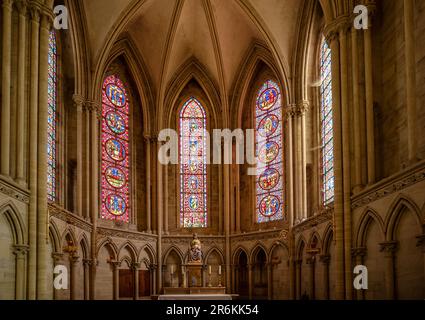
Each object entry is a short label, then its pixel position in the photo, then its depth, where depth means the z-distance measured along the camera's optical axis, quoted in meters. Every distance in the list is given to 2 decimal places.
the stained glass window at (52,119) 24.30
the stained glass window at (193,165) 31.92
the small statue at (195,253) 25.69
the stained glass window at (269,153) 29.70
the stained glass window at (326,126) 24.38
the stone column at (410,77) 15.50
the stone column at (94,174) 26.02
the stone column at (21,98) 17.48
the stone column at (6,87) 16.78
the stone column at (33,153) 17.56
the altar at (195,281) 24.69
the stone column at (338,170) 19.41
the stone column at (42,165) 17.98
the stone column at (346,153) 19.08
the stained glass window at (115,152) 29.03
